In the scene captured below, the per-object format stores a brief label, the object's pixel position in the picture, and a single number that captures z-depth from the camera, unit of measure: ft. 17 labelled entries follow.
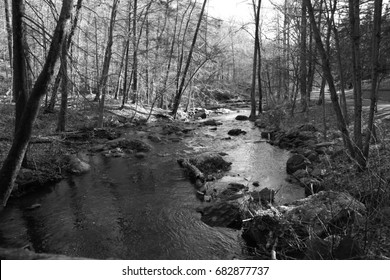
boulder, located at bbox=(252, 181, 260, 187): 26.50
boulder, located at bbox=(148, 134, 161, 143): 47.33
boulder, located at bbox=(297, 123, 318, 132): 43.19
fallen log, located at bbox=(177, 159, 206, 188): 27.86
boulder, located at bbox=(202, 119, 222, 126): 66.87
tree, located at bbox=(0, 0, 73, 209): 16.19
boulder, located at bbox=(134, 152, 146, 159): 37.52
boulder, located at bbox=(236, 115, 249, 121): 73.68
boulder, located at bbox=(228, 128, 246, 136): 53.31
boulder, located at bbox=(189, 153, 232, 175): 31.60
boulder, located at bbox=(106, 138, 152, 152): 40.89
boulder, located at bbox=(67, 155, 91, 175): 29.96
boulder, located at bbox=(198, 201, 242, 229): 19.17
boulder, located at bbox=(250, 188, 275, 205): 20.63
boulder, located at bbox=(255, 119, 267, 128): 60.28
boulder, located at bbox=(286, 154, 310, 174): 28.71
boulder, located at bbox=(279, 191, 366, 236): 14.56
